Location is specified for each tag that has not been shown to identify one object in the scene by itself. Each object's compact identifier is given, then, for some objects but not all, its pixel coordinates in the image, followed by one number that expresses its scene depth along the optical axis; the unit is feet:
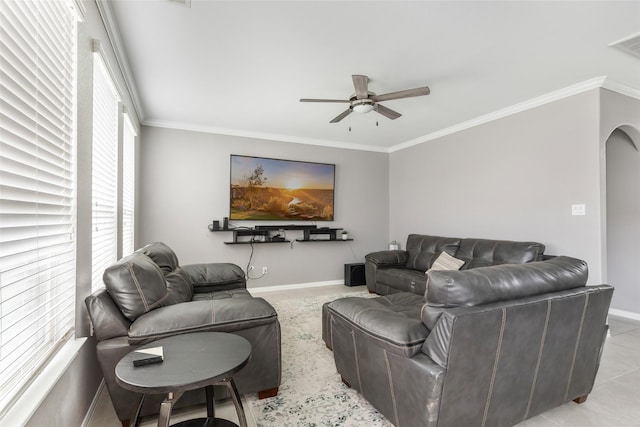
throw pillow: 12.72
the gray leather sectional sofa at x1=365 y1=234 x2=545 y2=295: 11.29
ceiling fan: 8.99
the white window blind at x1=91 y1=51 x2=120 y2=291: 6.85
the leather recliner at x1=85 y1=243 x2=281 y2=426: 5.40
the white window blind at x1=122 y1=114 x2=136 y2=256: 10.69
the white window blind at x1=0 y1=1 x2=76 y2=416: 3.27
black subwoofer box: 17.07
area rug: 5.85
